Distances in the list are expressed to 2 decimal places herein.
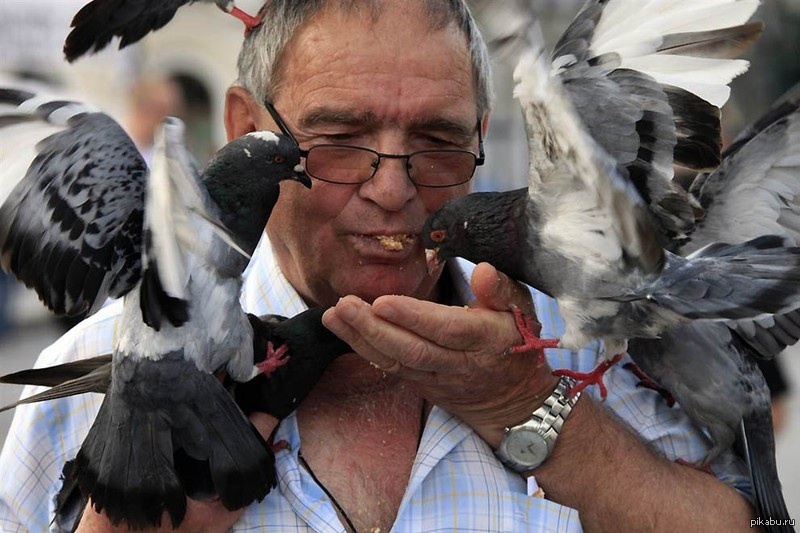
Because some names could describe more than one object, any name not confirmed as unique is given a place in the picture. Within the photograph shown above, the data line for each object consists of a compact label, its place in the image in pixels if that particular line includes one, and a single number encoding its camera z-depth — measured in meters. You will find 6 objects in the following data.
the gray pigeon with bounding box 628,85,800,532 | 2.71
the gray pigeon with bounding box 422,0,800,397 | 2.15
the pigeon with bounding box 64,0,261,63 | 2.52
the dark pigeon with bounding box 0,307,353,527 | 2.34
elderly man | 2.27
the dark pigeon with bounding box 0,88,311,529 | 2.10
